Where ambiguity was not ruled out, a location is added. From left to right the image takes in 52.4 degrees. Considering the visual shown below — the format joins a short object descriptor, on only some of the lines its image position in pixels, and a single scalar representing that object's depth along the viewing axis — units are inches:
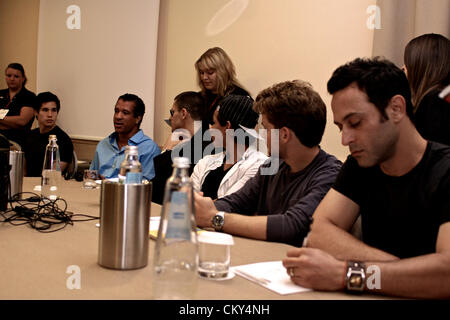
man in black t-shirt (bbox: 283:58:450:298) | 46.9
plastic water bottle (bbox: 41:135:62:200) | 86.2
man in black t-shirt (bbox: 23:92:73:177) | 152.9
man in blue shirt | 126.0
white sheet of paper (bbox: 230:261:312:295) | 38.8
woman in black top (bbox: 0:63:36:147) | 177.0
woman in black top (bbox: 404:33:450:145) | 69.1
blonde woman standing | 127.3
